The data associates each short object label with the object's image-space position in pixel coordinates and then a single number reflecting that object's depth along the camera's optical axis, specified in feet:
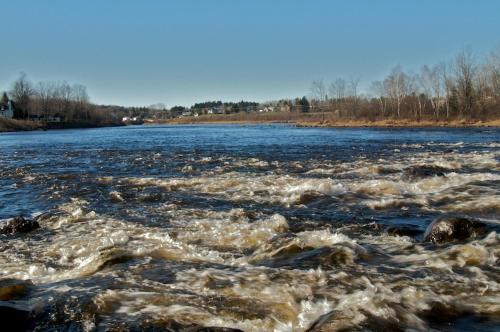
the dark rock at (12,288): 22.53
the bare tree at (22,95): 447.83
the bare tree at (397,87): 330.75
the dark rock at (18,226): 37.17
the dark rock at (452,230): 31.17
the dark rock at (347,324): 17.83
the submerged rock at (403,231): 33.33
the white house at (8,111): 432.25
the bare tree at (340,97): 433.60
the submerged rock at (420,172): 58.90
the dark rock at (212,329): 16.88
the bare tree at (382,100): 332.62
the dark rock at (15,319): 18.43
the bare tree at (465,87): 277.03
